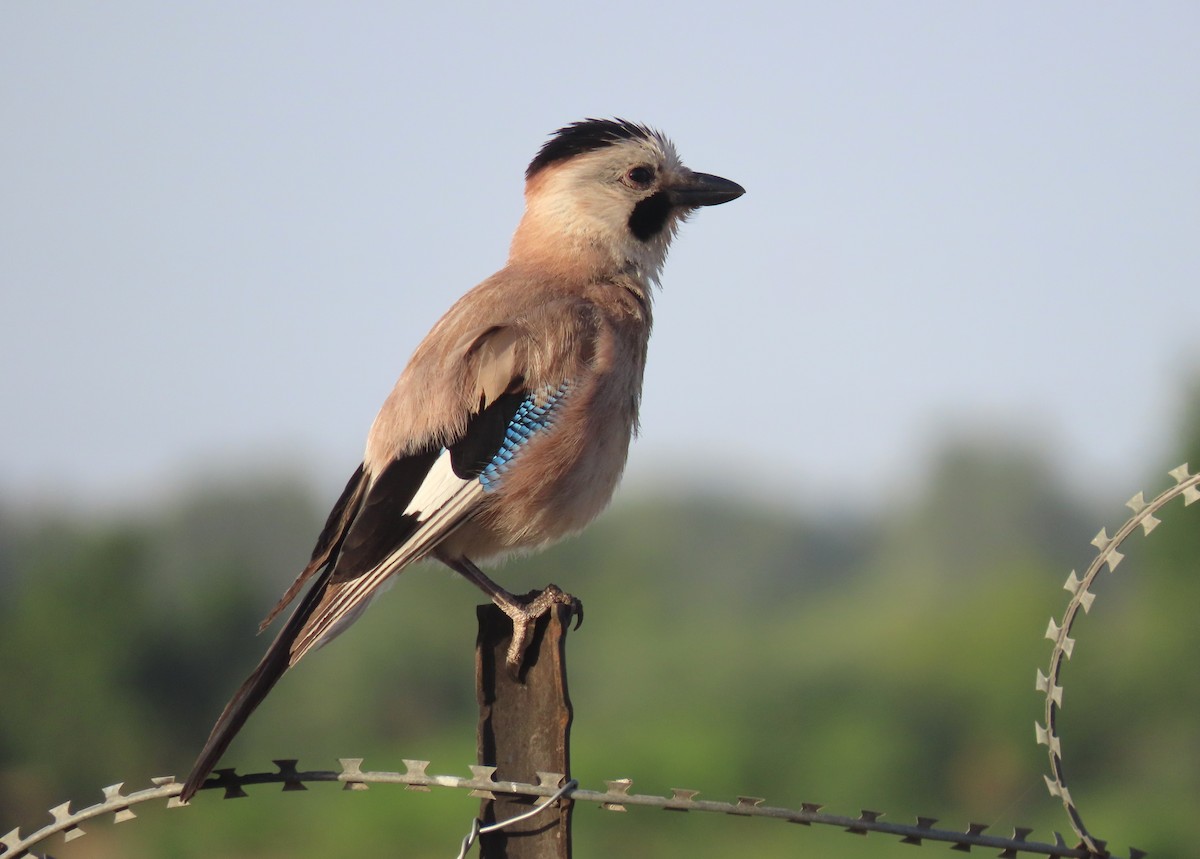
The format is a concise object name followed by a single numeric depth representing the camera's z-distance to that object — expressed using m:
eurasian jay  10.49
